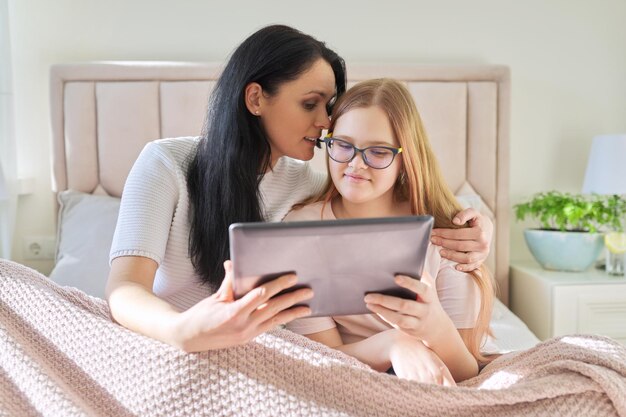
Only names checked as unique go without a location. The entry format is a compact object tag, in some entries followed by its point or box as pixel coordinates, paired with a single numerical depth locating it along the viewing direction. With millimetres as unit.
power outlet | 2629
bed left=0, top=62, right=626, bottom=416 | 904
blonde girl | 1289
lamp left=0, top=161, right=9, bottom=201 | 2299
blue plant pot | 2434
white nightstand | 2295
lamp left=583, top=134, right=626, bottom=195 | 2475
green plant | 2418
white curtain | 2449
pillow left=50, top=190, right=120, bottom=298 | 2158
